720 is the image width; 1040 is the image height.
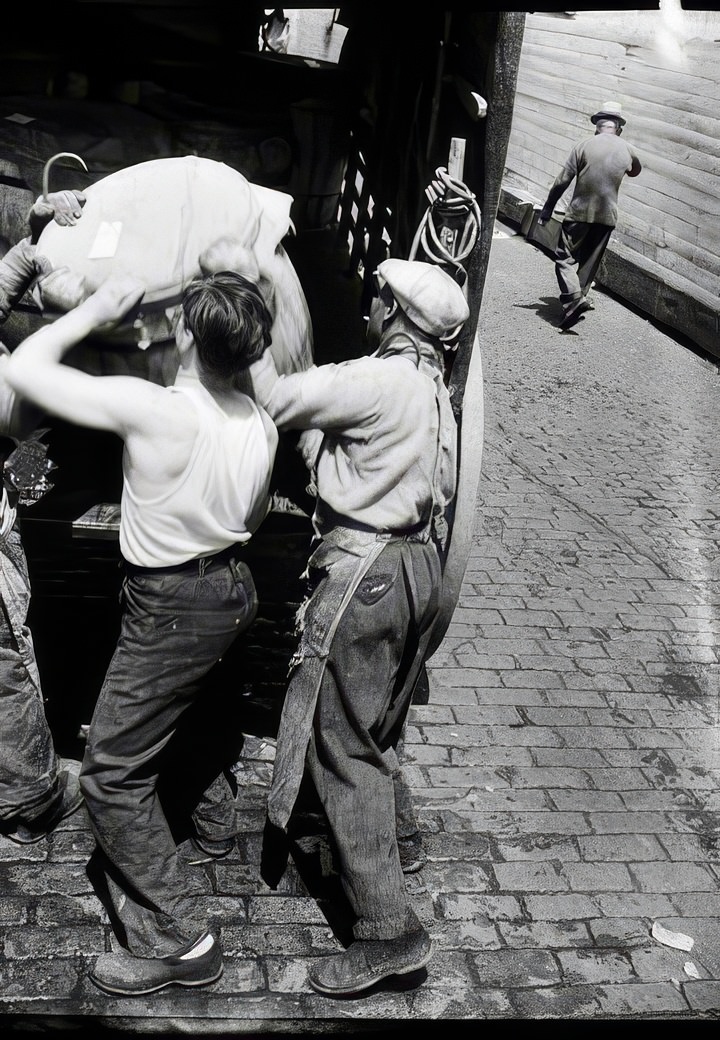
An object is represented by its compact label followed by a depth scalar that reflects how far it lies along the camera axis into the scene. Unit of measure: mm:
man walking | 10414
